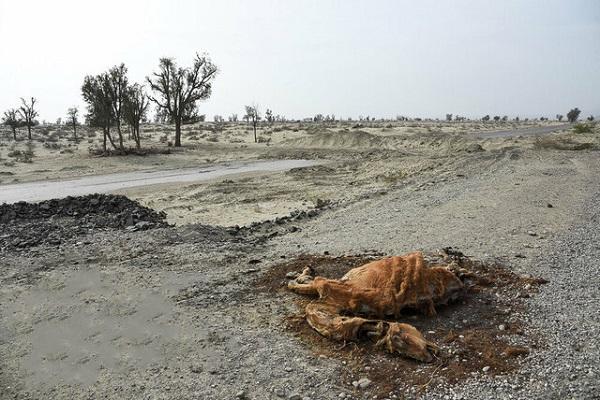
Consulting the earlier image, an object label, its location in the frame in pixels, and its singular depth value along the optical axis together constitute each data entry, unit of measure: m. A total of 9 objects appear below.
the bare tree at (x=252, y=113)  49.27
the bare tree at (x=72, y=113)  48.50
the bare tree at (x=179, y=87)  35.47
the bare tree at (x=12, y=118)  45.01
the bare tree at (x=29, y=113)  43.38
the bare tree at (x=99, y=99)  30.72
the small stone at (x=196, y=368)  4.56
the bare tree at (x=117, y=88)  31.05
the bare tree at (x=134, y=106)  32.31
